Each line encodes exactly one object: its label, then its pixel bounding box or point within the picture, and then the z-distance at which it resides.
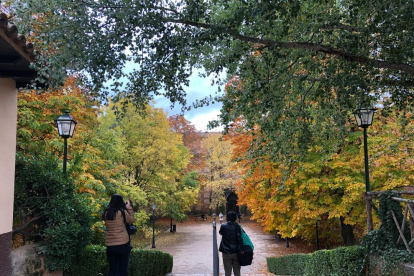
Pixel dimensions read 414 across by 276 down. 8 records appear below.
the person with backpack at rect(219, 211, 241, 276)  6.69
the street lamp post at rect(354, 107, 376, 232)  8.48
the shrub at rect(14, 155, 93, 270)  5.84
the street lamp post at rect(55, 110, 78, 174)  7.97
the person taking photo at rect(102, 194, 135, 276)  5.62
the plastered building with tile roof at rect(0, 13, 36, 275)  4.80
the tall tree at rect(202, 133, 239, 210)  39.19
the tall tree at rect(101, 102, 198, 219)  22.95
